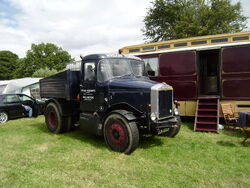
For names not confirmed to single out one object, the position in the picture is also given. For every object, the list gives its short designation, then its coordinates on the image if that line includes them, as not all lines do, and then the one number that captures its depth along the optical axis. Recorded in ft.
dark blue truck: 16.99
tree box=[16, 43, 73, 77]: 160.97
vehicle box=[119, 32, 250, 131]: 24.54
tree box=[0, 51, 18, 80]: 167.30
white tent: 51.03
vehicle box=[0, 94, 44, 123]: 34.53
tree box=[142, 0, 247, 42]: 63.87
